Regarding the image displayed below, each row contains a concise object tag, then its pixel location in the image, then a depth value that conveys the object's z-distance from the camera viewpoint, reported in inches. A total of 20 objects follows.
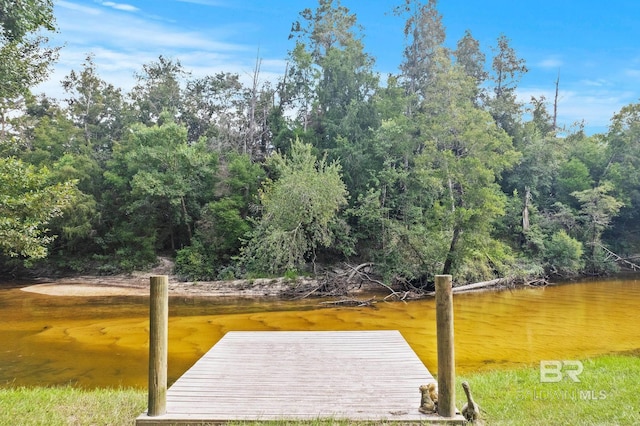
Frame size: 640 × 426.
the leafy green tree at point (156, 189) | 876.0
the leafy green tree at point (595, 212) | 890.1
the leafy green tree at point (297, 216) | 677.3
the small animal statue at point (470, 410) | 139.7
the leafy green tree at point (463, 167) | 637.3
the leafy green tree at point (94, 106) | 1196.5
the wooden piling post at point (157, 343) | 136.8
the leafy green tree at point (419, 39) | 1149.1
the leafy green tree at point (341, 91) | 865.5
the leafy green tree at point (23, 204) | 351.3
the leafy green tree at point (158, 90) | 1258.0
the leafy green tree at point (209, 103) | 1254.9
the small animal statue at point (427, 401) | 139.1
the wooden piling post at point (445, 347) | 136.6
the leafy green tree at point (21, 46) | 388.5
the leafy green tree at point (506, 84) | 1055.0
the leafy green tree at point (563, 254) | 828.6
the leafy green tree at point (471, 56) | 1227.2
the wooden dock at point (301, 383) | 139.5
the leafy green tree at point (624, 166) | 969.5
